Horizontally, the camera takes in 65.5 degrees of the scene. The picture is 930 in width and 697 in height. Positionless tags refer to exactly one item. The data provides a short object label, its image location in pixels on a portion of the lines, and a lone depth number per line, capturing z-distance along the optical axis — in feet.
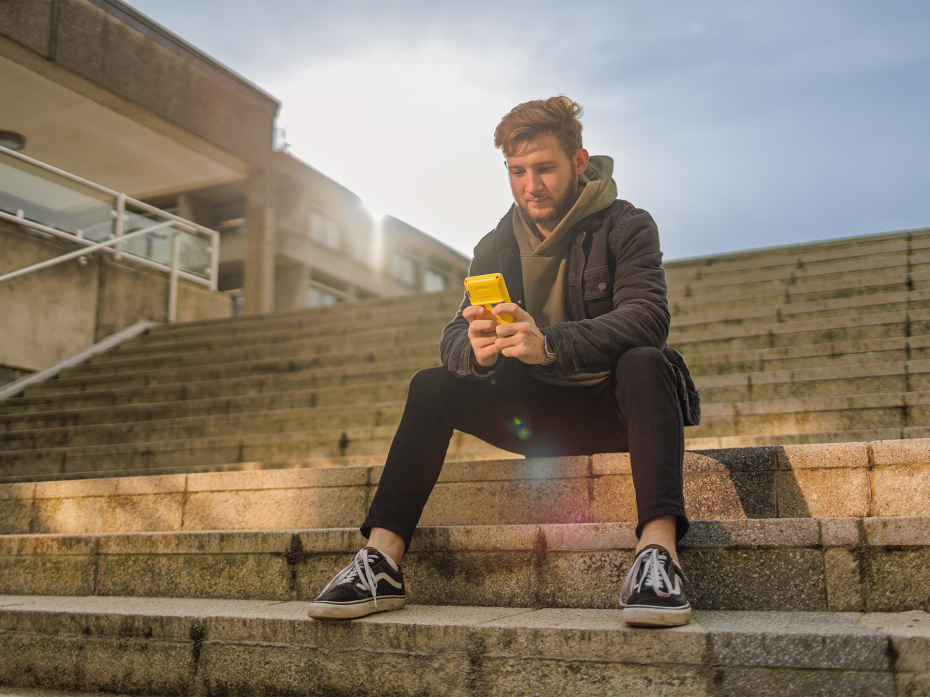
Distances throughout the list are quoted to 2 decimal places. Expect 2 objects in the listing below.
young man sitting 5.50
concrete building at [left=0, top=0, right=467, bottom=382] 25.32
